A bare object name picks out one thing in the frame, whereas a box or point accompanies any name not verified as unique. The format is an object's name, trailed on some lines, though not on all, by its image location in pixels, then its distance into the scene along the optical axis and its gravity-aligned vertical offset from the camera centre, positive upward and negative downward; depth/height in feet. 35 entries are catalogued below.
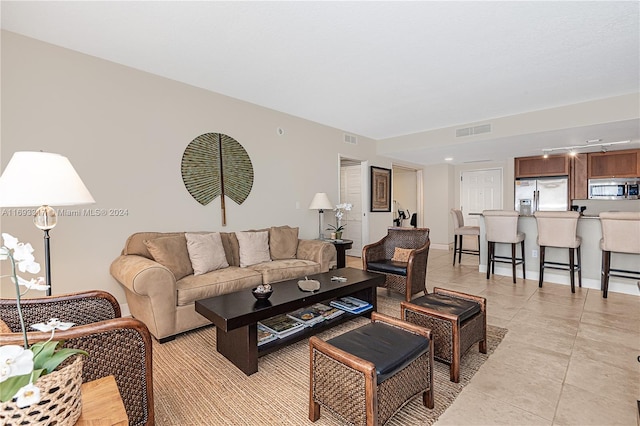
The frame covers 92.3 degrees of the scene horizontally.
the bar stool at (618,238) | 11.82 -1.29
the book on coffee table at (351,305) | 9.62 -3.13
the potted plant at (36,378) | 2.55 -1.50
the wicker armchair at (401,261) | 11.51 -2.18
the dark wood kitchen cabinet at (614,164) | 19.71 +2.77
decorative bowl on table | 7.69 -2.10
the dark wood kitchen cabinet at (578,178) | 21.21 +1.92
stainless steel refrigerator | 21.95 +0.87
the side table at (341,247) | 15.49 -1.99
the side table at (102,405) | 3.24 -2.20
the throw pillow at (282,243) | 13.37 -1.52
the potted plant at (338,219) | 16.75 -0.64
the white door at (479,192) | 25.11 +1.28
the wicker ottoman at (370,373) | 4.85 -2.78
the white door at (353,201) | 20.99 +0.48
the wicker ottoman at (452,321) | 6.79 -2.69
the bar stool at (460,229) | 18.75 -1.35
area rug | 5.68 -3.82
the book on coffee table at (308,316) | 8.74 -3.18
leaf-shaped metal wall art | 12.28 +1.70
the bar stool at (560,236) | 13.26 -1.32
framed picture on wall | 21.20 +1.32
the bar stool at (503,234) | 14.88 -1.33
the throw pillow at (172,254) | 9.98 -1.46
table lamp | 15.88 +0.29
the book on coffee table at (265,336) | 7.74 -3.26
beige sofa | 8.47 -2.01
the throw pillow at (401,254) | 12.85 -1.98
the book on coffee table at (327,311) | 9.23 -3.17
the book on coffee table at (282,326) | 8.12 -3.21
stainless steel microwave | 20.01 +1.13
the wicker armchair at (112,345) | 4.44 -2.06
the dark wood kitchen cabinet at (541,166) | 21.84 +2.96
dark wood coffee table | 6.91 -2.43
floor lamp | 5.15 +0.50
